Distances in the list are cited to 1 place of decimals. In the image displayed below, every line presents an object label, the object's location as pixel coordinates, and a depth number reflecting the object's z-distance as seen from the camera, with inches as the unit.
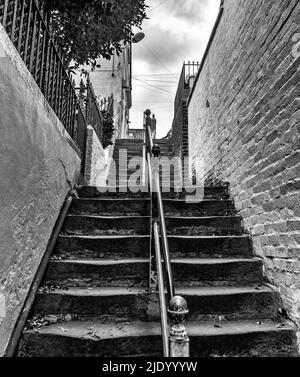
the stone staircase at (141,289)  78.6
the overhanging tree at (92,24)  119.7
